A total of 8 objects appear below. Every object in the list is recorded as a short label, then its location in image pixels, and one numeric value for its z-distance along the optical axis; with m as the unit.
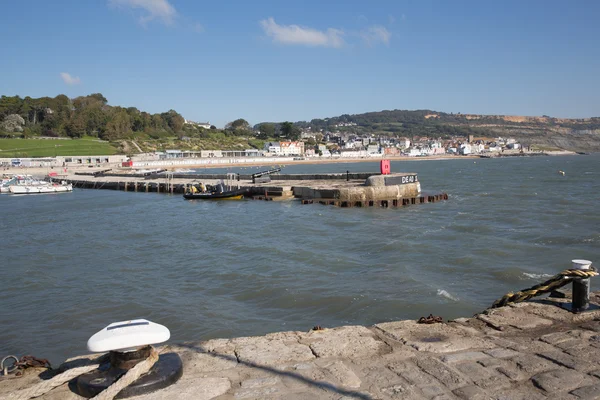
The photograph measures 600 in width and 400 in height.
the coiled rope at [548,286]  6.21
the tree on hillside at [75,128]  121.59
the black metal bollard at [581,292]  6.21
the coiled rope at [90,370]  3.82
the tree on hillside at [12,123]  116.38
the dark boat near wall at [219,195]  33.91
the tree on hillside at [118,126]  120.19
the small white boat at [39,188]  43.62
